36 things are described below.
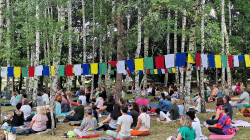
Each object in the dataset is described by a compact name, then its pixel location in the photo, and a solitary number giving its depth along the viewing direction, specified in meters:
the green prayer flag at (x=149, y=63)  13.62
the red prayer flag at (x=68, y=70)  17.06
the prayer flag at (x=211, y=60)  13.84
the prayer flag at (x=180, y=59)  11.94
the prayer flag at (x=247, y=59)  15.46
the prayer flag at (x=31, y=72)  17.61
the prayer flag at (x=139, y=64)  13.92
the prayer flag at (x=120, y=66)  14.25
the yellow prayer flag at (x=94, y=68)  16.39
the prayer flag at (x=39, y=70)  16.39
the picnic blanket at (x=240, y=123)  9.87
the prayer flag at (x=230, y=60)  15.02
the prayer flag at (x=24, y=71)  17.77
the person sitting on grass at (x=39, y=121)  8.96
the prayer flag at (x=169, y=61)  12.68
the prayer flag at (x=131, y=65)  14.02
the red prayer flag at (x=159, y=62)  13.20
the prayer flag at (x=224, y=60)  14.34
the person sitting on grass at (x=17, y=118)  9.86
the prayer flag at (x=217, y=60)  14.02
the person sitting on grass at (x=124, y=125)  7.56
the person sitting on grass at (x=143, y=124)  8.27
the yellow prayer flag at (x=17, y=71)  17.91
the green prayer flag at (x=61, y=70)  17.47
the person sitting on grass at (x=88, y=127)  8.55
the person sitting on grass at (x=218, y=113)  8.73
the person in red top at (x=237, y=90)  21.86
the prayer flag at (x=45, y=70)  17.23
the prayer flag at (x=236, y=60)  15.16
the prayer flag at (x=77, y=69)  16.77
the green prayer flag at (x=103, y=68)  16.00
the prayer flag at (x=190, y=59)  10.41
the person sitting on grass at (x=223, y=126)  8.01
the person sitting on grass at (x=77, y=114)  11.00
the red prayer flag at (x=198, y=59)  11.28
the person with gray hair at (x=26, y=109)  11.10
